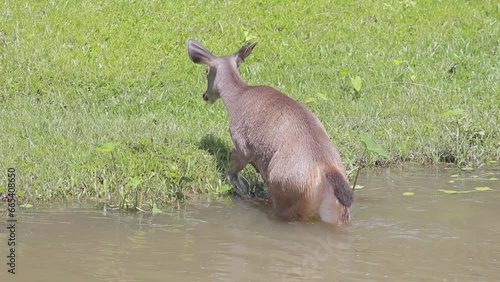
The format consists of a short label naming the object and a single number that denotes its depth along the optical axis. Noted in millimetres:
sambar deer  14430
